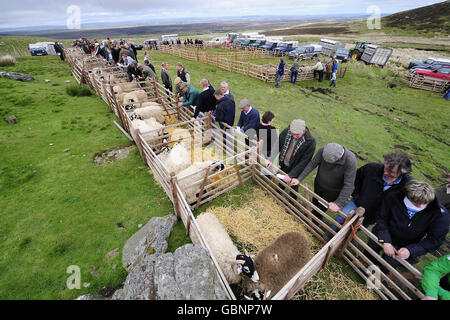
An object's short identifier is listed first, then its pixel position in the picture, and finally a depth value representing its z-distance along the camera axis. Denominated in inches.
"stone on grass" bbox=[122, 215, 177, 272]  165.0
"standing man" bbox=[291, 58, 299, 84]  613.4
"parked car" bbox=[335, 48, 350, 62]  927.7
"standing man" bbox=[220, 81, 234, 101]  261.9
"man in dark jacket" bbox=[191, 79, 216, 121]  279.1
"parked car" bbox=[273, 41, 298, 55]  1077.6
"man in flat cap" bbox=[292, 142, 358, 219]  148.3
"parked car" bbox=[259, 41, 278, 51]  1122.7
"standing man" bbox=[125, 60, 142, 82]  451.7
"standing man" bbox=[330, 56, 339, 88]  590.9
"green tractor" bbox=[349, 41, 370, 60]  1017.2
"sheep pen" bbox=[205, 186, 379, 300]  143.6
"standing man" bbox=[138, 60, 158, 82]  423.8
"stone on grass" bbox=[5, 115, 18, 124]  375.9
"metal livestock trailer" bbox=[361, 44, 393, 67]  850.8
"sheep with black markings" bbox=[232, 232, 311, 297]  124.5
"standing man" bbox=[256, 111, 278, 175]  201.8
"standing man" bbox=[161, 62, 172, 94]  405.1
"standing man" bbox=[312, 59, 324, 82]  637.2
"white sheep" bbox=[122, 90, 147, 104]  373.7
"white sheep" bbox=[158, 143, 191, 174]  226.7
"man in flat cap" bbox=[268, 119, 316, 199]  167.8
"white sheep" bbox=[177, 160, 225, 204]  199.2
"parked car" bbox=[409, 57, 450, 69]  753.0
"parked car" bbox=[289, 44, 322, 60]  991.5
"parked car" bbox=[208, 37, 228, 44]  1414.7
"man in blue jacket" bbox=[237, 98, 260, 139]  230.8
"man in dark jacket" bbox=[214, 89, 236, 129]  263.9
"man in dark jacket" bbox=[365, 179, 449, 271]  111.2
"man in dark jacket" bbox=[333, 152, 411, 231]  124.7
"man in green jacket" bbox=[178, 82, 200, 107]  313.8
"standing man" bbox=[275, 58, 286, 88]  590.6
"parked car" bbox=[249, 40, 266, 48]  1207.3
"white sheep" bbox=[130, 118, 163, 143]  267.6
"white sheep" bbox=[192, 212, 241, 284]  143.3
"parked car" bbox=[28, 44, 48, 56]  991.0
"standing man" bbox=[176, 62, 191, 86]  379.6
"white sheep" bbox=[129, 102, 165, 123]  319.7
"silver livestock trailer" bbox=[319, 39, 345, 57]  1053.5
